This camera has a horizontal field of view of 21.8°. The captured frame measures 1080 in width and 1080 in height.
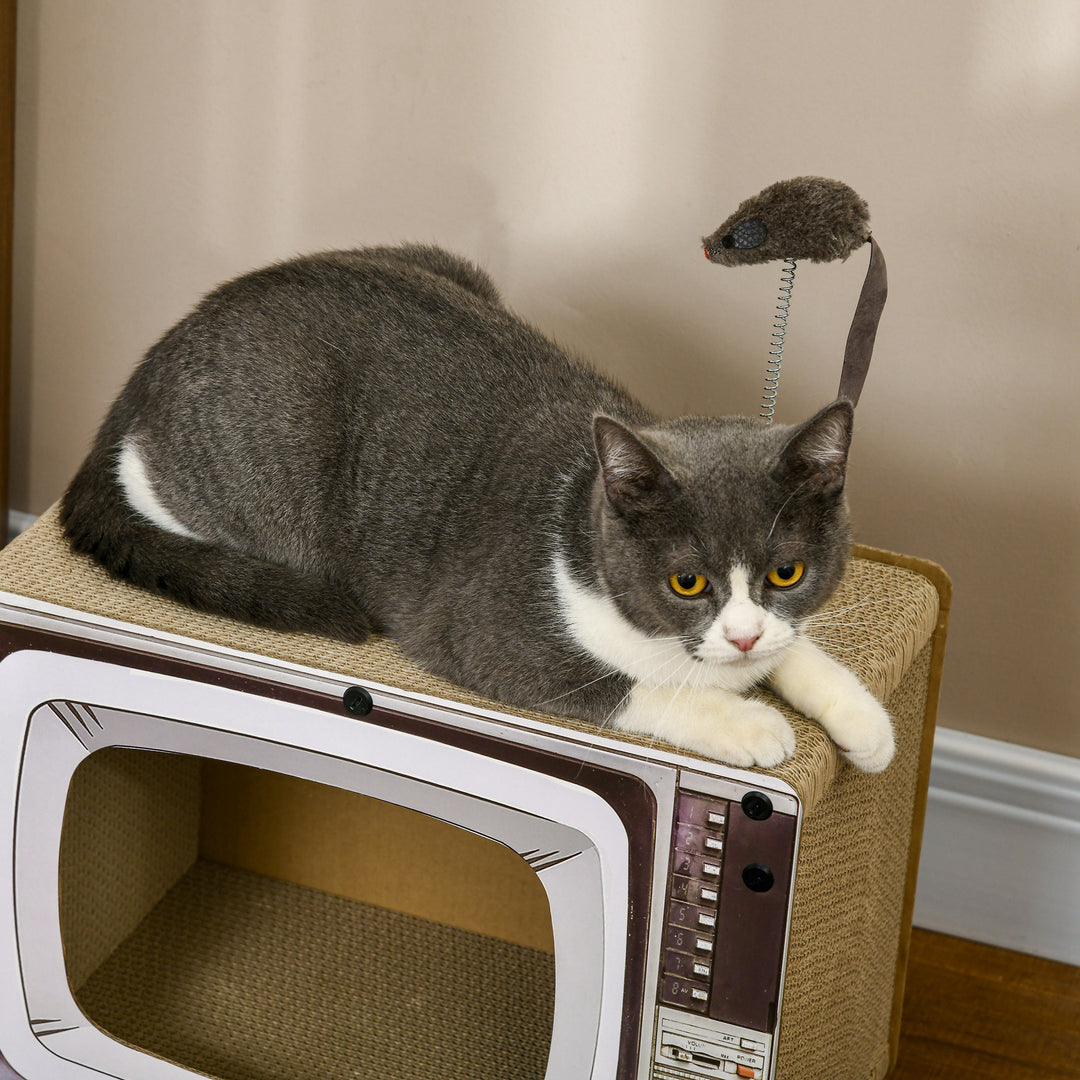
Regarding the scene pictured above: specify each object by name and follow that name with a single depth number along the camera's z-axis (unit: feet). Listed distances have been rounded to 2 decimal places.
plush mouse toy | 4.62
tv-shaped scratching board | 4.53
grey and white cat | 4.41
